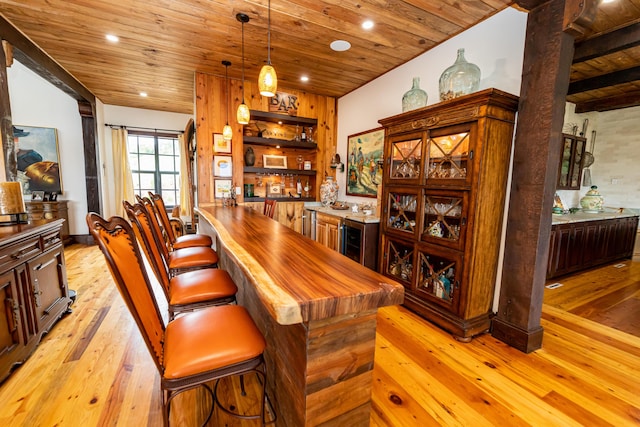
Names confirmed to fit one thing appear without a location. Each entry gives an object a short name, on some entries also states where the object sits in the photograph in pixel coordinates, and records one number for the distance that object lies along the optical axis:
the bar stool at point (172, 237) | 2.49
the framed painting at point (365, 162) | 3.80
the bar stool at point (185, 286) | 1.47
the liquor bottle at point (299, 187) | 4.79
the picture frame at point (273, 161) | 4.53
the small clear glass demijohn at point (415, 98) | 2.68
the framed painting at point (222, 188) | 4.04
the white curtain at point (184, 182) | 6.33
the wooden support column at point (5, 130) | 2.36
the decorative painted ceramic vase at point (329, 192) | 4.54
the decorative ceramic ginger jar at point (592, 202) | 4.42
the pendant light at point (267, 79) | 1.93
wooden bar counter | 0.82
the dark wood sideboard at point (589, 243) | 3.46
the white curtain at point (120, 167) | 5.75
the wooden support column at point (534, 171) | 1.85
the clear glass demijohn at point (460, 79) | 2.20
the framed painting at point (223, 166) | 3.99
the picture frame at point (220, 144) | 3.94
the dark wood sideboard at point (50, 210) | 4.39
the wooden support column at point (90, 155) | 4.89
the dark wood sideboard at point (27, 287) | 1.66
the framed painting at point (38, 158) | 4.61
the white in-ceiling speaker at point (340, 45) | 2.89
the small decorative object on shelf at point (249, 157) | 4.27
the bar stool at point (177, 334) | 0.92
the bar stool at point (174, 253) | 1.65
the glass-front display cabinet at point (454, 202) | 2.04
